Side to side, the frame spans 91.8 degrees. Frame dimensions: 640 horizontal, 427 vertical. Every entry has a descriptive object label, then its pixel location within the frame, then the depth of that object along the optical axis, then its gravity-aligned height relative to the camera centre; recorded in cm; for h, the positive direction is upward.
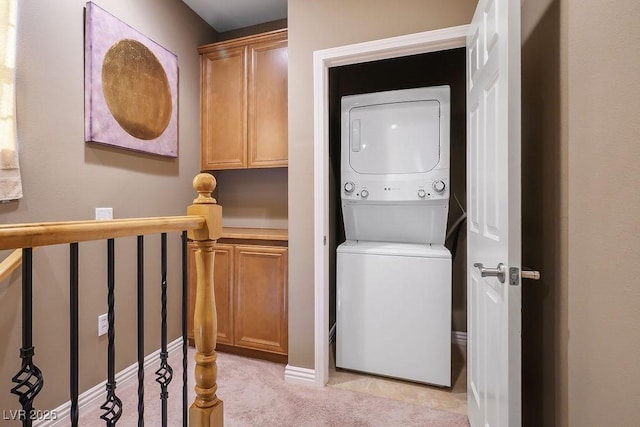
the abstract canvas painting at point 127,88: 181 +83
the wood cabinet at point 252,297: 229 -63
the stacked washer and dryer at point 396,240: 200 -21
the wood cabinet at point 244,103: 248 +93
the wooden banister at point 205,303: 110 -32
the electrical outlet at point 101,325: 191 -68
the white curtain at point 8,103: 139 +51
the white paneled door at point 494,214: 99 -1
